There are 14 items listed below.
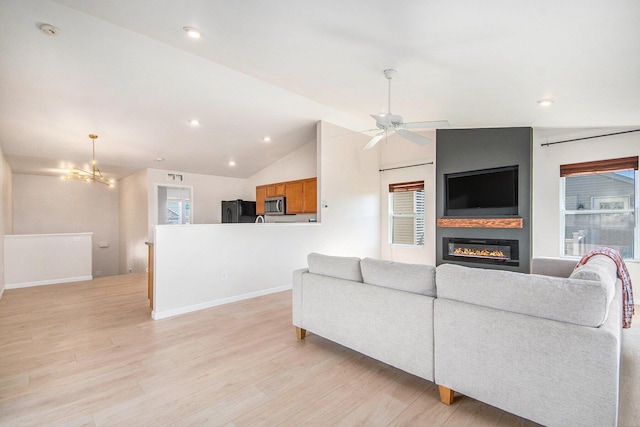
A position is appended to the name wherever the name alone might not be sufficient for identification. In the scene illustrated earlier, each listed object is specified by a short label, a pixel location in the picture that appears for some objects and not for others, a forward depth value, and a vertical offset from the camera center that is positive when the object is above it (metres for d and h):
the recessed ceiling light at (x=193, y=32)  2.81 +1.69
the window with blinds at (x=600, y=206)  4.21 +0.11
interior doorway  6.98 +0.20
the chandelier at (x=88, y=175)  4.77 +0.64
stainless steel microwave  6.43 +0.16
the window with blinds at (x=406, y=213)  6.38 +0.01
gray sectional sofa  1.49 -0.70
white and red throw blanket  2.63 -0.60
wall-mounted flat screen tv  5.04 +0.37
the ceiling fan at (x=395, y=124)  3.13 +0.94
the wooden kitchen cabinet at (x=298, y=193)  5.83 +0.42
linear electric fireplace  4.96 -0.64
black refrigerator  6.91 +0.06
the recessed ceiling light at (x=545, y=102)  3.49 +1.30
